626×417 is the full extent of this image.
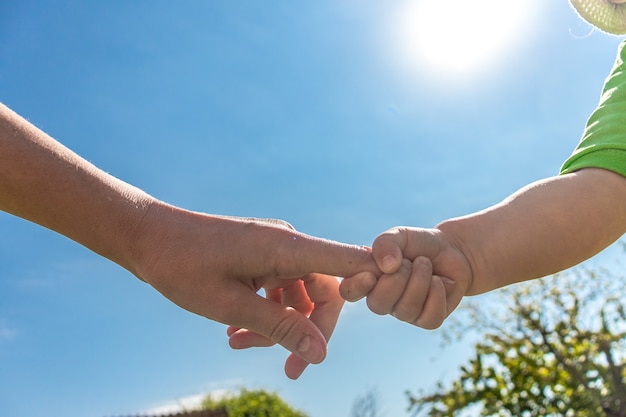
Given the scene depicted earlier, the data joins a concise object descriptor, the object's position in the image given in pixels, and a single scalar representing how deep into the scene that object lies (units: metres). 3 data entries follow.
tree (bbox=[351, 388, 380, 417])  7.13
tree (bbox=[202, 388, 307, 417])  9.72
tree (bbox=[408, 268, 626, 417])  5.54
